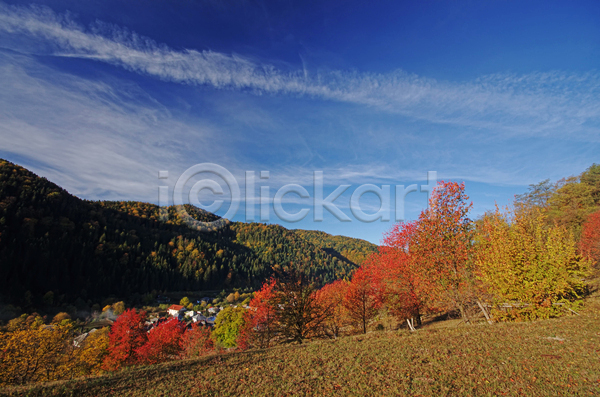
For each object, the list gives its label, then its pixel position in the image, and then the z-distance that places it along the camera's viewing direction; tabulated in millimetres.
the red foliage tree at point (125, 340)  41375
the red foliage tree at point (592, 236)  32500
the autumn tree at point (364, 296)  28859
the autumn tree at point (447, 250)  17797
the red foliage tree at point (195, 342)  38312
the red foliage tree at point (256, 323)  32631
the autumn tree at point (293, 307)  22516
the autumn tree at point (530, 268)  14875
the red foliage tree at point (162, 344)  41406
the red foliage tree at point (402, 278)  21041
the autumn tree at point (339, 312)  37838
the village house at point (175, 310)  108212
